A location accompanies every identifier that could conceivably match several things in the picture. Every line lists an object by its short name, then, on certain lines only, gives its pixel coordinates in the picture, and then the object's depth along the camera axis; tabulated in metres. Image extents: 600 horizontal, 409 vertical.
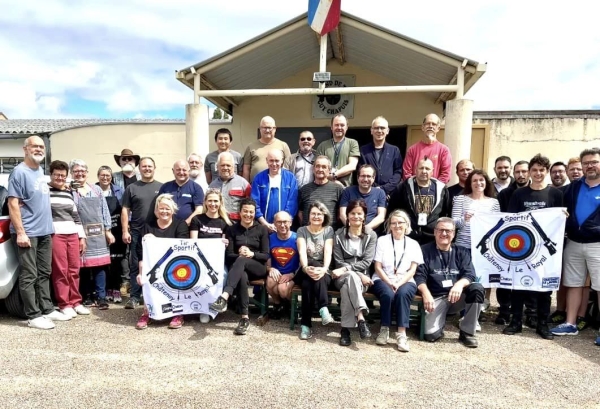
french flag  6.70
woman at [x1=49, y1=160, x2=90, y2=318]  4.59
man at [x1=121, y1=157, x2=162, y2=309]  5.04
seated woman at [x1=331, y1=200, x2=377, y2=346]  4.04
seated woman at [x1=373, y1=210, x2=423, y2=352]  3.99
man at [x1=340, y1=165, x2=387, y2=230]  4.54
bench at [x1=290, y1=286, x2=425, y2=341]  4.13
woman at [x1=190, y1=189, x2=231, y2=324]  4.62
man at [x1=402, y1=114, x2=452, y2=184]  5.03
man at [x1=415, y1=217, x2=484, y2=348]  4.04
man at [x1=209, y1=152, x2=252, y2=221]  4.92
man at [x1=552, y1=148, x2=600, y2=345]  4.18
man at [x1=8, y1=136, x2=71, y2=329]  4.21
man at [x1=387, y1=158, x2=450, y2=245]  4.52
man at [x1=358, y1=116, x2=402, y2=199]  5.00
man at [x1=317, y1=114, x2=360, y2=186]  5.09
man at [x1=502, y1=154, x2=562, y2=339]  4.33
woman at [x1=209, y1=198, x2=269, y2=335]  4.34
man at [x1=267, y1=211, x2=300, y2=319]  4.48
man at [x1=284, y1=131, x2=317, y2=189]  5.15
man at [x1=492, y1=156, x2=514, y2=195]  5.19
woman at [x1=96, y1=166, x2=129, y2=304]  5.46
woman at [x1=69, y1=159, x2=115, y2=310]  4.95
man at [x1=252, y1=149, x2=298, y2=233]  4.80
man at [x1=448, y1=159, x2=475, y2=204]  4.93
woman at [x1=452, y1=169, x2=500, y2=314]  4.56
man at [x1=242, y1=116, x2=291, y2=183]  5.35
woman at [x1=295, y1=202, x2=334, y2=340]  4.15
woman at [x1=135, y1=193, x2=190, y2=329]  4.54
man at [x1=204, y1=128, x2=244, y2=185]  5.48
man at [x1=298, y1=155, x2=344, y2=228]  4.67
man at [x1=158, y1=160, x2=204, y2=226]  4.89
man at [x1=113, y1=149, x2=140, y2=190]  5.95
